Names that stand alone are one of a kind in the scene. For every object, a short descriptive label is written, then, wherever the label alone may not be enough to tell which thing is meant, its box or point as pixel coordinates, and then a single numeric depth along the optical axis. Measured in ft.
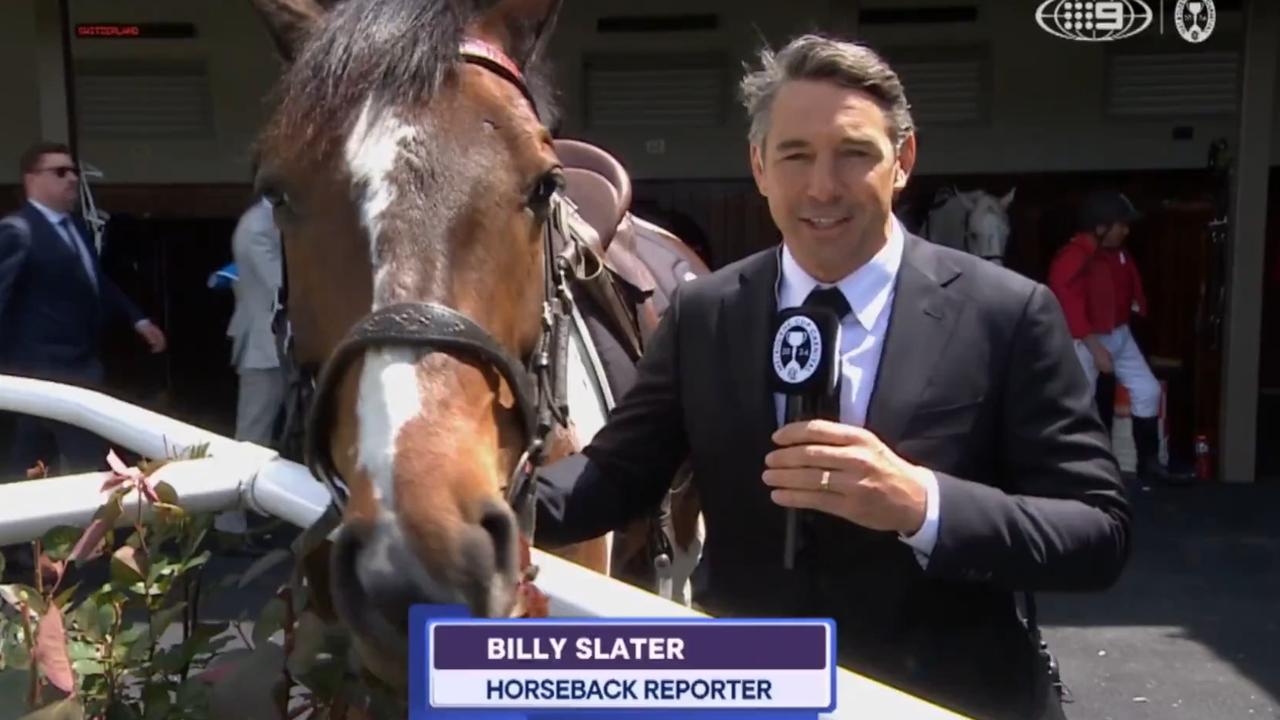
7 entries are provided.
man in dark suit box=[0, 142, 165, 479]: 20.34
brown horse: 4.95
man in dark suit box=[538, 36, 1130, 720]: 5.53
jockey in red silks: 27.35
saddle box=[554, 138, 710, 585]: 10.22
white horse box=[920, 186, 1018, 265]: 29.53
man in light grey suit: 20.62
